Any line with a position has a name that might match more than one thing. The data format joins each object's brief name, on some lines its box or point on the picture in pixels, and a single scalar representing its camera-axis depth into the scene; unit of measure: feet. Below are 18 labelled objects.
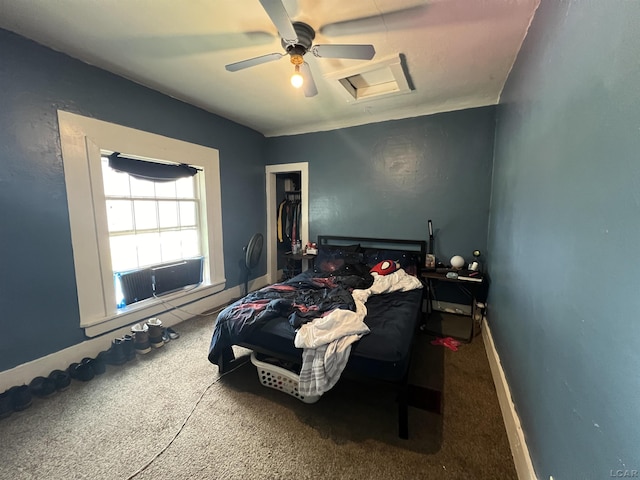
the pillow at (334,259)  10.79
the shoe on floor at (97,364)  6.93
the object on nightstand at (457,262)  9.70
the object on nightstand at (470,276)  8.77
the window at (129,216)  7.12
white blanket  5.14
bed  5.13
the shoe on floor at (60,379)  6.32
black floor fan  11.37
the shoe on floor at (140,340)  7.79
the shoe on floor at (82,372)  6.65
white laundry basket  5.74
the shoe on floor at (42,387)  6.08
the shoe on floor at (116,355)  7.34
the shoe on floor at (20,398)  5.66
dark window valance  7.92
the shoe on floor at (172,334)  8.73
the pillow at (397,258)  10.08
